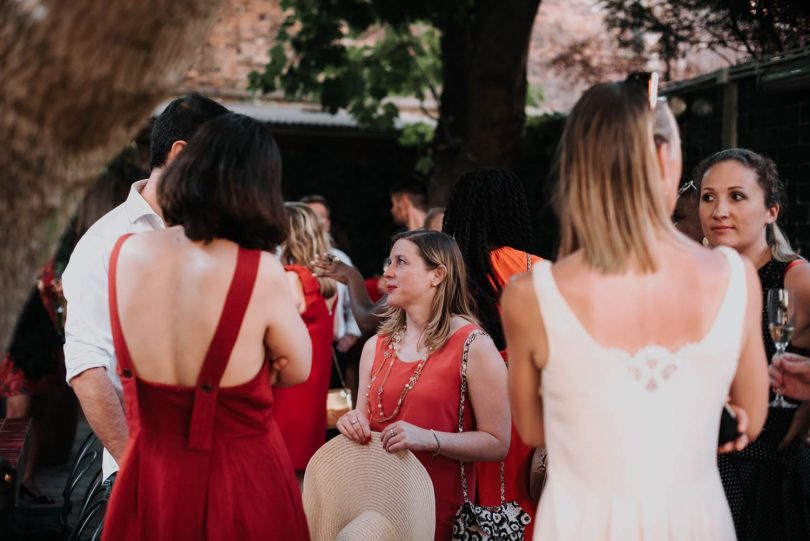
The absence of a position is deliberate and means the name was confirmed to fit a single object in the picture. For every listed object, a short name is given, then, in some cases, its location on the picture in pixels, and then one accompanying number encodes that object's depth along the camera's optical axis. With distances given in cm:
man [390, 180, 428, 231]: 949
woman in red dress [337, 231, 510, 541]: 381
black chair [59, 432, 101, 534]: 530
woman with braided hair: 445
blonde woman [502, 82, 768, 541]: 242
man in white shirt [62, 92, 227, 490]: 329
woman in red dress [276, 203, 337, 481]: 680
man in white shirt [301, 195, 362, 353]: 862
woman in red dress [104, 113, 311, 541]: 269
